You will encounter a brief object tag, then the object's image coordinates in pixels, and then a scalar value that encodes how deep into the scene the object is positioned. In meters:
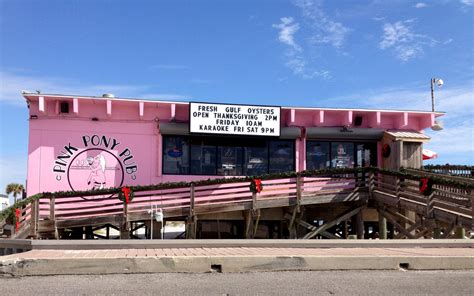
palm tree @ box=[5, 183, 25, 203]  62.03
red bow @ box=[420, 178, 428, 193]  13.42
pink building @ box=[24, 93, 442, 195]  16.42
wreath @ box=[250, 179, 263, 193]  15.28
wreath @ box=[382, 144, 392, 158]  17.88
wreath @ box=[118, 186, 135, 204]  14.50
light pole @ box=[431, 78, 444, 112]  30.06
